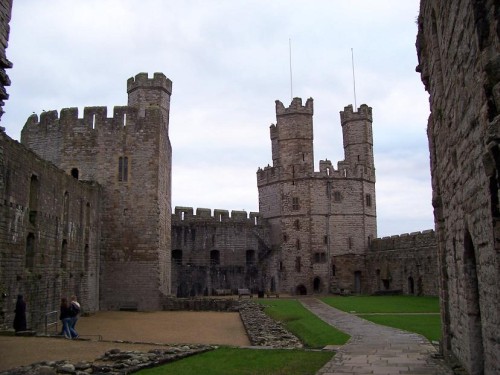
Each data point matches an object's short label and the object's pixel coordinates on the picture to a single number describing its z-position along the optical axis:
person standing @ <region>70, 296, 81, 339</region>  15.03
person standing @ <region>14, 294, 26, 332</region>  14.77
